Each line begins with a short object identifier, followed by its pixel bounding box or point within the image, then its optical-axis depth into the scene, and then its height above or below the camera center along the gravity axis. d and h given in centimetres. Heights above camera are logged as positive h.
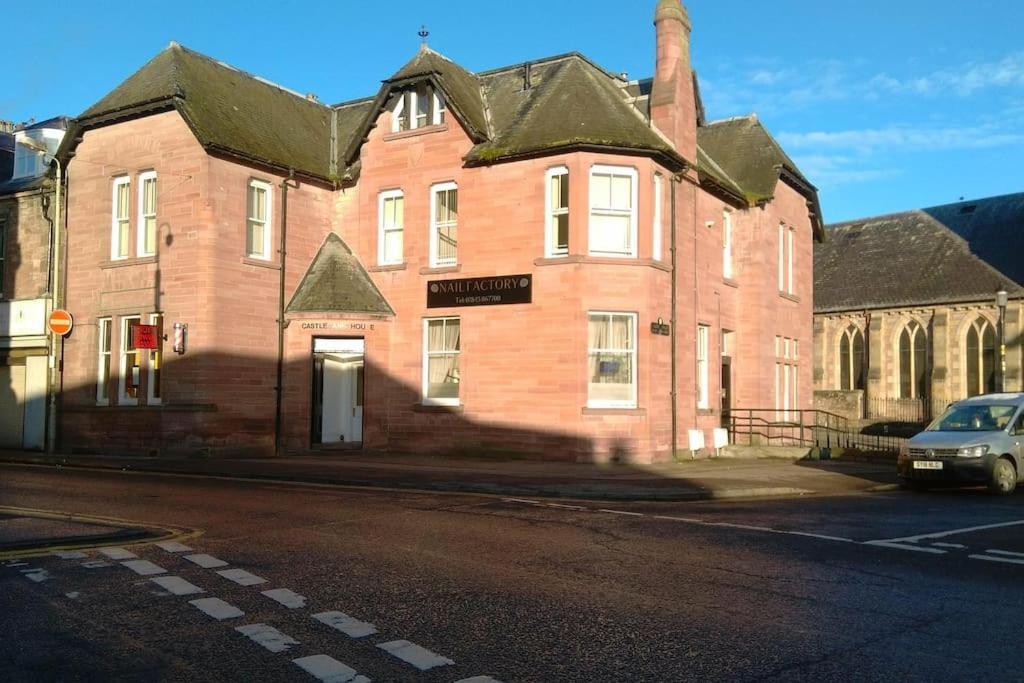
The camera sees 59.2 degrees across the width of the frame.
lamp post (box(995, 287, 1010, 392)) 2532 +279
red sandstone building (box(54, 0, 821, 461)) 2206 +332
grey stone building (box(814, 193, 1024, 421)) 4588 +466
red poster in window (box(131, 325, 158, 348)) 2262 +131
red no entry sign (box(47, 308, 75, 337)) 2439 +178
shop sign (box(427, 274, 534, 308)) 2255 +258
